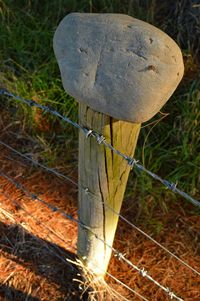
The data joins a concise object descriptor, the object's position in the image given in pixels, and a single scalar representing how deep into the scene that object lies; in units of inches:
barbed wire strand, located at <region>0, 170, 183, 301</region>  74.5
